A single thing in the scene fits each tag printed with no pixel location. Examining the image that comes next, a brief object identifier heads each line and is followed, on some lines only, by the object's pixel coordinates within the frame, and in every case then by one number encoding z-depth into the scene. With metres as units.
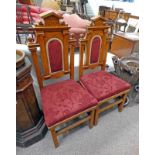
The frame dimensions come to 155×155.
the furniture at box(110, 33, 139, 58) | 2.23
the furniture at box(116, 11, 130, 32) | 2.97
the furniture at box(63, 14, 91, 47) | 2.27
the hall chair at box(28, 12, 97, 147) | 1.00
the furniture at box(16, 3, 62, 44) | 1.48
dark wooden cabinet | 0.91
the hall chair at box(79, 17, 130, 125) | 1.25
